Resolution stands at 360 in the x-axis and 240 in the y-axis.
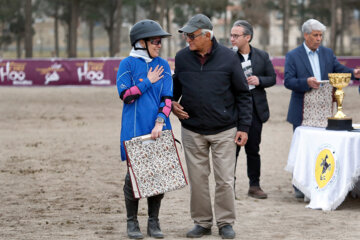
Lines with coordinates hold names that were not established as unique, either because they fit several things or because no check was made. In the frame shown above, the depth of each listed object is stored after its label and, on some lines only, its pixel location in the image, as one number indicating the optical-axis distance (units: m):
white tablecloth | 12.18
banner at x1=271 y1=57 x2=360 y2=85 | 39.69
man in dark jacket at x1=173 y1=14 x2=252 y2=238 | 9.98
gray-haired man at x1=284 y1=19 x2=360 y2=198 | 13.42
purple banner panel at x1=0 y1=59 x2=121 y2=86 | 42.44
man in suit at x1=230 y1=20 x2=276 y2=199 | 13.19
